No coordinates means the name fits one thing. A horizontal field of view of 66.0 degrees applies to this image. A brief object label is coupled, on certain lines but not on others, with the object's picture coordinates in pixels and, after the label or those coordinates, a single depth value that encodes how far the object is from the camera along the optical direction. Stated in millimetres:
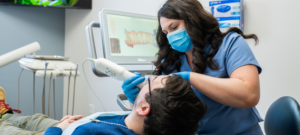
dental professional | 873
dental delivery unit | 1728
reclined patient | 816
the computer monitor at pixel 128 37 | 1491
